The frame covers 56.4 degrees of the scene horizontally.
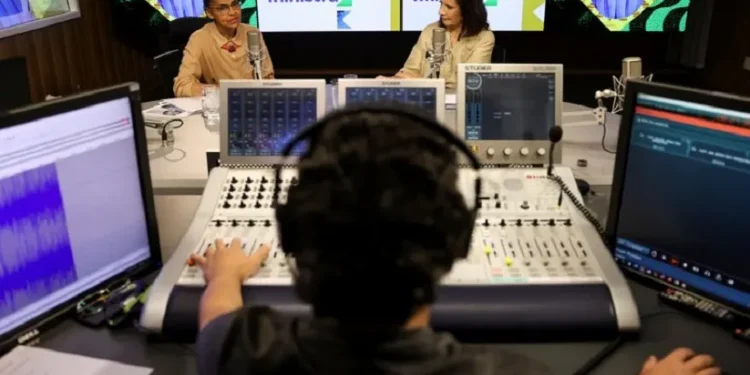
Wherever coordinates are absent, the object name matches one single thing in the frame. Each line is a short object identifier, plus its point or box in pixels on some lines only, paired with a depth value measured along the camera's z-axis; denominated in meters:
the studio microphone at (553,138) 1.62
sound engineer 0.70
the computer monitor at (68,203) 1.12
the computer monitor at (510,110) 1.68
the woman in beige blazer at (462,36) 3.24
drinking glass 2.39
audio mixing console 1.21
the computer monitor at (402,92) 1.63
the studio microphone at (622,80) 1.88
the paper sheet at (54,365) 1.13
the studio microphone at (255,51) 2.41
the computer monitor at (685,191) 1.18
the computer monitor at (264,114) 1.65
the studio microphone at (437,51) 2.37
